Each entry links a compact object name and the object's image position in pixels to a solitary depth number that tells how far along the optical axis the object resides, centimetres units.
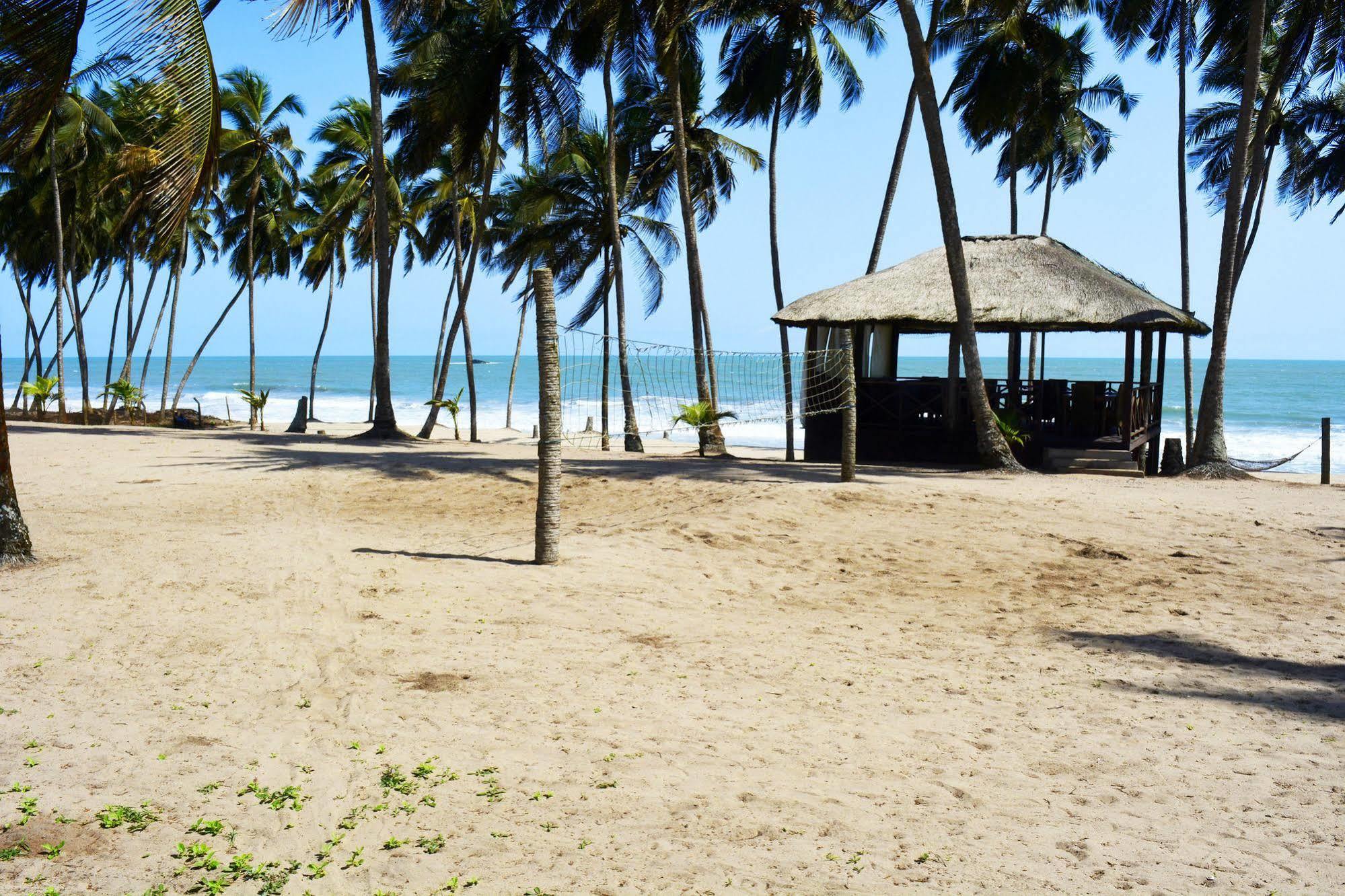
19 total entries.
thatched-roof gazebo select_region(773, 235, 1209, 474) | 1302
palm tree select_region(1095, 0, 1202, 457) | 1662
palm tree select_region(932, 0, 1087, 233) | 1521
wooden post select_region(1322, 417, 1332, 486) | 1319
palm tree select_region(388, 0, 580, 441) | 1609
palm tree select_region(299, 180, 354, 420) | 2444
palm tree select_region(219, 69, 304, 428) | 2212
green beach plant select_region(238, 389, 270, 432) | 2236
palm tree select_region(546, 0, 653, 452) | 1475
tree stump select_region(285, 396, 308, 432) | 2020
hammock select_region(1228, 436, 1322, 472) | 1410
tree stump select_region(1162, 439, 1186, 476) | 1366
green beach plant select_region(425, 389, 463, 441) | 1842
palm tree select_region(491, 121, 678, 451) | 1998
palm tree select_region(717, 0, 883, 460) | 1634
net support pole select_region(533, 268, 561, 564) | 660
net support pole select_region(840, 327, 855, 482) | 998
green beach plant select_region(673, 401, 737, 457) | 1403
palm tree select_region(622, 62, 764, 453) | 1917
